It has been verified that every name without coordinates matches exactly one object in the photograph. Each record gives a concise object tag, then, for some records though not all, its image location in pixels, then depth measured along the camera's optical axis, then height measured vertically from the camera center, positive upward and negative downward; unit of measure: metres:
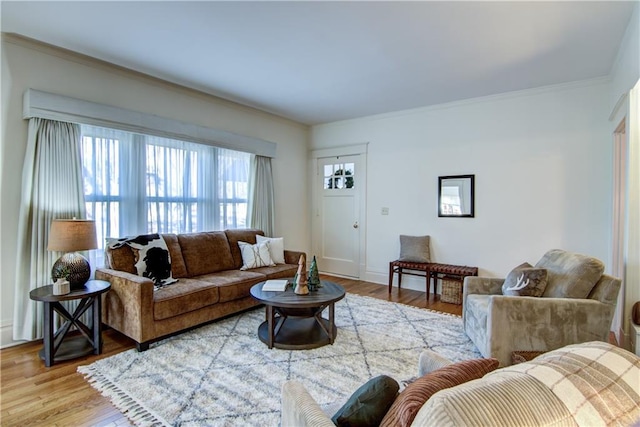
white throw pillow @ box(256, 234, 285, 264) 4.22 -0.53
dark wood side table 2.45 -0.95
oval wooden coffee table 2.71 -0.98
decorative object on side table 2.48 -0.63
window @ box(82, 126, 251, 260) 3.27 +0.29
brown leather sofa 2.67 -0.77
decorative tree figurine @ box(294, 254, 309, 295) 2.87 -0.67
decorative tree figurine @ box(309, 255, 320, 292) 3.00 -0.67
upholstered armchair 2.20 -0.73
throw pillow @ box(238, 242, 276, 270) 3.98 -0.61
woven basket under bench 4.10 -1.06
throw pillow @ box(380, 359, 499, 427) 0.78 -0.48
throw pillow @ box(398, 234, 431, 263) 4.52 -0.58
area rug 1.94 -1.22
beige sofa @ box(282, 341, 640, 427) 0.61 -0.39
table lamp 2.58 -0.31
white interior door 5.41 -0.11
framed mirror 4.31 +0.20
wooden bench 4.09 -0.82
